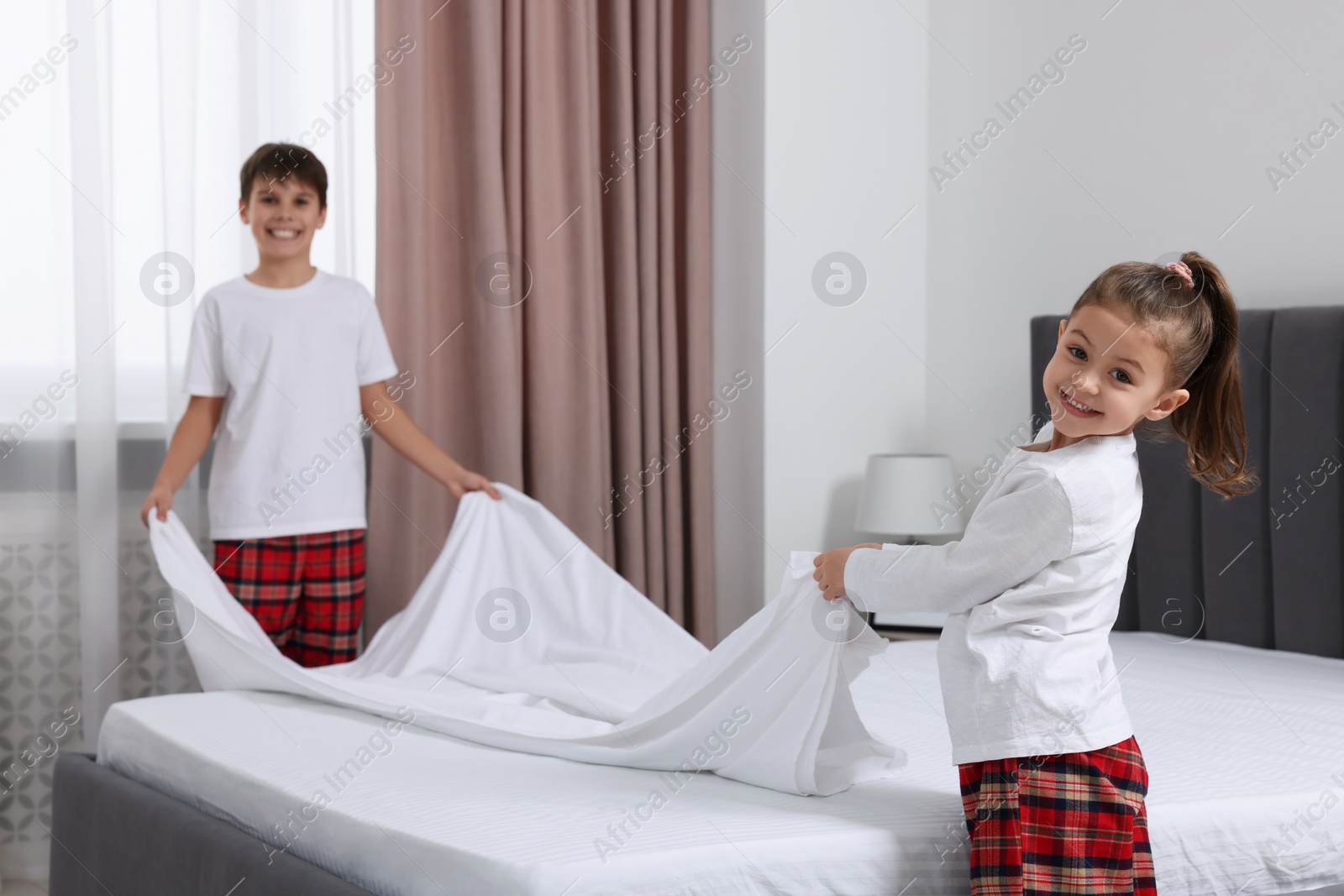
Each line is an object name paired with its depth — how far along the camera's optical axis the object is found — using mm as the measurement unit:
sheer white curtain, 2689
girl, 1312
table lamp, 3189
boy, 2539
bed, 1344
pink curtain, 3074
